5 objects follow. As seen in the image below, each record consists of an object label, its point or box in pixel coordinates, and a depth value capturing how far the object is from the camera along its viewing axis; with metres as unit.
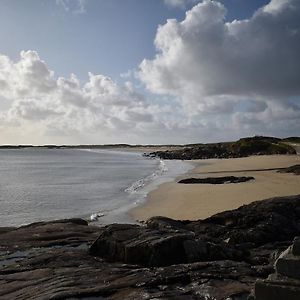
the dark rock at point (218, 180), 23.58
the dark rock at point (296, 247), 3.91
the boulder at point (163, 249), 6.01
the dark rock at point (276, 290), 3.59
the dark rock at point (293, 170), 26.32
